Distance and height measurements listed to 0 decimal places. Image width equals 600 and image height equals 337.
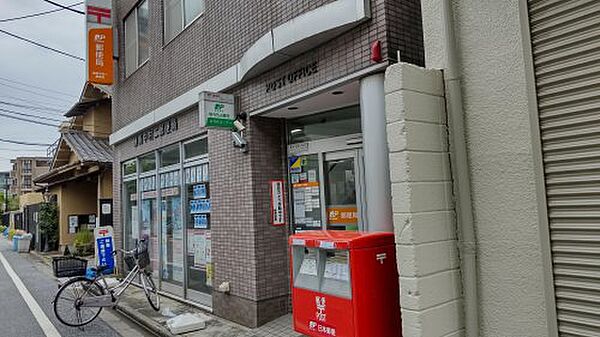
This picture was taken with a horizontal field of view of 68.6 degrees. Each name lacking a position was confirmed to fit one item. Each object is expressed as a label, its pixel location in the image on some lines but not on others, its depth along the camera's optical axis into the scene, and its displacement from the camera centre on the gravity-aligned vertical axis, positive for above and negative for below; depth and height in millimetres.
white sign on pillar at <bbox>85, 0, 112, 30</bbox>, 11266 +5213
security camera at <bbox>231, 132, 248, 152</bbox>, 6605 +991
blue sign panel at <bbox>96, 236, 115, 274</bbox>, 10594 -875
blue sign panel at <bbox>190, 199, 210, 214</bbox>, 7910 +61
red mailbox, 3393 -689
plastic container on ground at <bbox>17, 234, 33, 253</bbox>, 21531 -1300
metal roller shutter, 2588 +260
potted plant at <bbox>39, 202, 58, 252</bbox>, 19125 -335
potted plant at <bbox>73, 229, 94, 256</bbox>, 17219 -1120
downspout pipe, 3113 +152
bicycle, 7102 -1334
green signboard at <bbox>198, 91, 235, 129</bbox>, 6520 +1478
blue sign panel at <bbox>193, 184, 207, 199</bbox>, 7997 +330
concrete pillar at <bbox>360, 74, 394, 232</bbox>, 4430 +403
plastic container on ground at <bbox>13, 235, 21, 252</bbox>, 21953 -1202
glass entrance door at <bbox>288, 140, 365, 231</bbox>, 5953 +195
